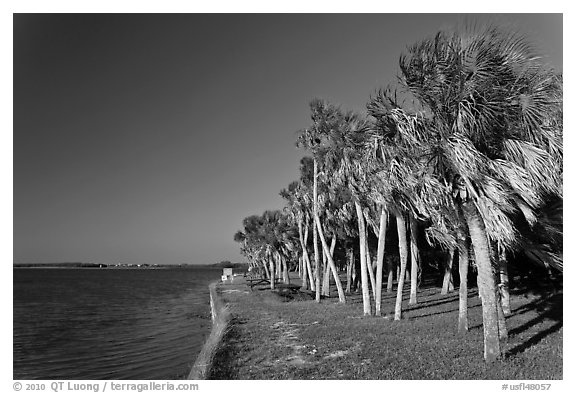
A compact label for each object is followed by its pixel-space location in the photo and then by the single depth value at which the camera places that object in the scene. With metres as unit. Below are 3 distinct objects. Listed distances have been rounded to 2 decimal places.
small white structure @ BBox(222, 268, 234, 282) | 69.88
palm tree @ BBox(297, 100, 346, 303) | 21.10
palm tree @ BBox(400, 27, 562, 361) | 9.62
